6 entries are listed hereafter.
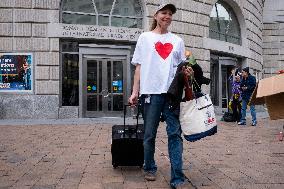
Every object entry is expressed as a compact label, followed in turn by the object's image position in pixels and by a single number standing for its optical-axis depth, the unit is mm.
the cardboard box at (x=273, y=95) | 2426
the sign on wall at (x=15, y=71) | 13617
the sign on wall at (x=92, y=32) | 13688
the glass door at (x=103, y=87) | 14578
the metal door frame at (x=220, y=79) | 18219
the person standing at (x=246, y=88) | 10930
